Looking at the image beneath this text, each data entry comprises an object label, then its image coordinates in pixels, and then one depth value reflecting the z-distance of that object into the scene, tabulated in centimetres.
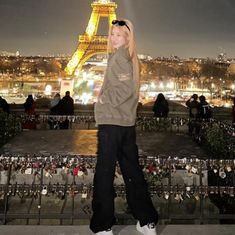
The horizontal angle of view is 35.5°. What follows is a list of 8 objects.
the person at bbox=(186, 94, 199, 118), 1104
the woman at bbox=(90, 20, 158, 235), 333
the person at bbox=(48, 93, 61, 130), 1034
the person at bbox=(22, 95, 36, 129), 1107
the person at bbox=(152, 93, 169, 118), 1105
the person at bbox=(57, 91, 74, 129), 1105
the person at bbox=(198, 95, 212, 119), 1066
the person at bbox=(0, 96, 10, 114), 1077
